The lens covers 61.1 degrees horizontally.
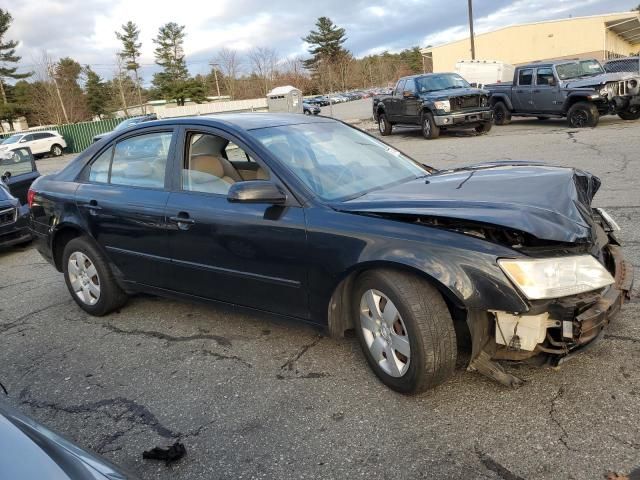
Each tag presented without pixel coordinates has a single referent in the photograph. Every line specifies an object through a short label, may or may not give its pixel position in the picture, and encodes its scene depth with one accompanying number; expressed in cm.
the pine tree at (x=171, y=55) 7338
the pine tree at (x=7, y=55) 6062
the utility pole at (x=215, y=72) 7150
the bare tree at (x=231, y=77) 7088
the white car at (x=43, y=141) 3017
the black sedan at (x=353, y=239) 262
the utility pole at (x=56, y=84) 5038
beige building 5006
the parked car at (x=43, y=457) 152
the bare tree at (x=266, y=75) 7024
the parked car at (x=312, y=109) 3953
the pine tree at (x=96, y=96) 6656
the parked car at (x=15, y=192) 765
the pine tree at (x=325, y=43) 8856
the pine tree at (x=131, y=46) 7544
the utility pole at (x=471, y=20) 3333
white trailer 2667
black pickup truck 1538
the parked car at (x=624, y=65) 2042
